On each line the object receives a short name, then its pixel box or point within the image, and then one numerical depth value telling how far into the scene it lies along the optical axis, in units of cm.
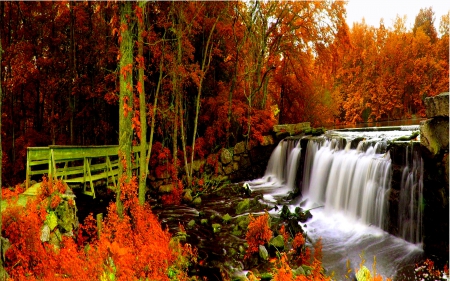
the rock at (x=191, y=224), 995
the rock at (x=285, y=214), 1004
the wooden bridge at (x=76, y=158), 816
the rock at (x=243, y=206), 1126
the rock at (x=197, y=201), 1255
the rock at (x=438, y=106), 705
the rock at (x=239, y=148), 1600
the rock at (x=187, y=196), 1278
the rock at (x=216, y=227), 950
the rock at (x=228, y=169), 1568
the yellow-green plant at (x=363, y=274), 625
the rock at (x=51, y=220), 614
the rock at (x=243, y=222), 937
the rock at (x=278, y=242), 781
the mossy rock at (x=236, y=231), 911
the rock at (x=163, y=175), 1389
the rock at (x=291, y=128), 1670
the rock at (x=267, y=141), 1638
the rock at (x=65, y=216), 658
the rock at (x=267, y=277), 638
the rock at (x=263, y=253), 744
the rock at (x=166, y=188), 1356
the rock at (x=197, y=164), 1493
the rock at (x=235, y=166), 1597
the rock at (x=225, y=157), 1564
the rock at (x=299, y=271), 636
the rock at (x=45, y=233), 584
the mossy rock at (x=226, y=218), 1026
